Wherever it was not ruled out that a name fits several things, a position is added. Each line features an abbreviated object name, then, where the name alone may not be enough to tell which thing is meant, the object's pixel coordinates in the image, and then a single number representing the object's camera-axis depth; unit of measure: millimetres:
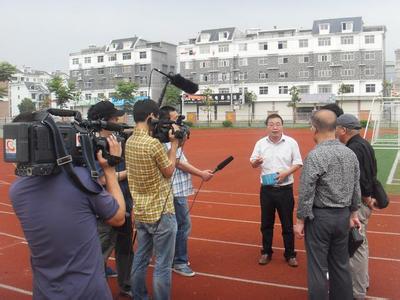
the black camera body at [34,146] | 1811
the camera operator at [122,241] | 3979
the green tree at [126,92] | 54812
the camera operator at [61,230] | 1975
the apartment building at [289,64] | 54938
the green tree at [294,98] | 53594
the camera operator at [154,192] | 3379
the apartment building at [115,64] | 67062
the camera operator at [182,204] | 4523
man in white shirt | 4922
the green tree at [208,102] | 57106
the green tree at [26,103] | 63369
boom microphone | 3508
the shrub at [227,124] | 44094
